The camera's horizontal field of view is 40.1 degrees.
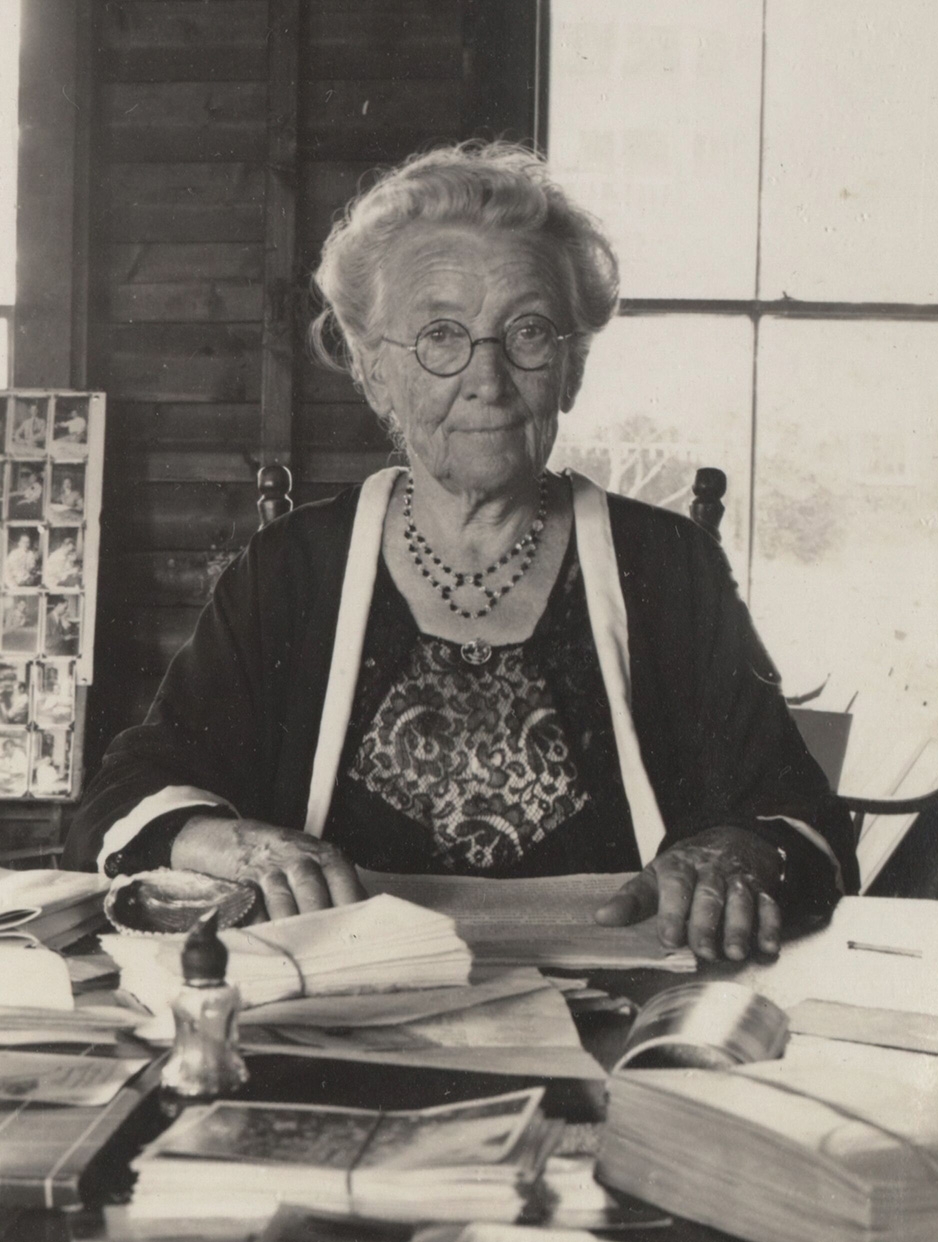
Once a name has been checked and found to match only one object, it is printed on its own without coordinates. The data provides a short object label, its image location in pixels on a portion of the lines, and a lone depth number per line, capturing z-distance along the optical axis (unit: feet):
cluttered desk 1.73
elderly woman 4.74
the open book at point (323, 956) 2.67
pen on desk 3.42
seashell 3.25
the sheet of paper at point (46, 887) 3.51
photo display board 8.93
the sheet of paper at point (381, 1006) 2.57
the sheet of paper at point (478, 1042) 2.33
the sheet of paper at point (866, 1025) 2.46
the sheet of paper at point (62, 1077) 2.06
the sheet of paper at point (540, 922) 3.13
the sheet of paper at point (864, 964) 2.98
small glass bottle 2.20
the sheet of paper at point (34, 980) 2.64
